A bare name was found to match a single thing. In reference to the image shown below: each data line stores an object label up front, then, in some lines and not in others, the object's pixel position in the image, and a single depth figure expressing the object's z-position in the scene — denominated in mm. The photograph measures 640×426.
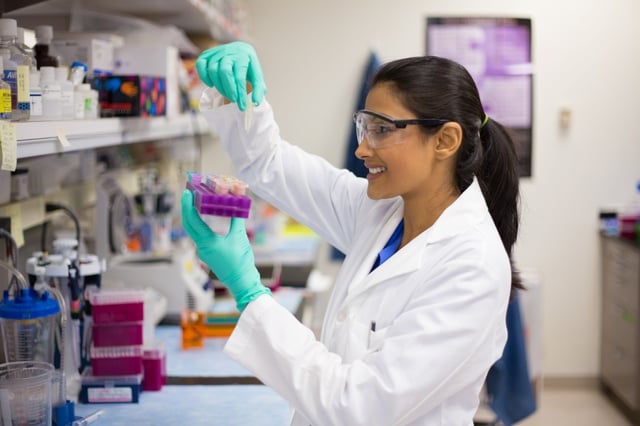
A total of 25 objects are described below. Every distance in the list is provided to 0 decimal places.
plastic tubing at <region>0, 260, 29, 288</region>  1675
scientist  1432
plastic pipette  1723
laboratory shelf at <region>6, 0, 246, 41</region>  2277
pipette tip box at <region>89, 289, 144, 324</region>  1934
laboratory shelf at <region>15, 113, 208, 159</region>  1512
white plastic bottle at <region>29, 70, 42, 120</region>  1563
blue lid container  1626
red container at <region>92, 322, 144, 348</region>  1941
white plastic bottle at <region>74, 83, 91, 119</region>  1845
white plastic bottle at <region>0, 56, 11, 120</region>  1397
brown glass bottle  1804
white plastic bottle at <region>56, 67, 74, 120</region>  1727
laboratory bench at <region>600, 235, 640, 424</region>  4520
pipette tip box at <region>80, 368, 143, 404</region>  1912
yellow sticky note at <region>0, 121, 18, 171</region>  1347
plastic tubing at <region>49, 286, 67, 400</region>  1706
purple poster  5031
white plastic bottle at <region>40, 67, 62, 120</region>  1647
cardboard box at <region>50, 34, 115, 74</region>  2139
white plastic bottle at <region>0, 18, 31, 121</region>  1479
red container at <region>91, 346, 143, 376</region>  1930
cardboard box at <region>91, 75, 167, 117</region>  2146
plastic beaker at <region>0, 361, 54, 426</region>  1542
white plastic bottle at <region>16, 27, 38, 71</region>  1618
